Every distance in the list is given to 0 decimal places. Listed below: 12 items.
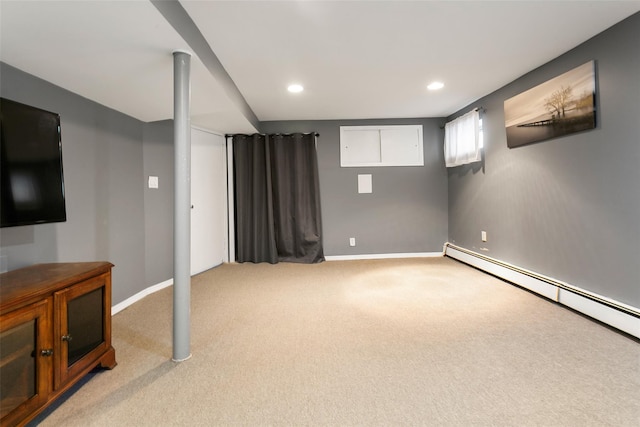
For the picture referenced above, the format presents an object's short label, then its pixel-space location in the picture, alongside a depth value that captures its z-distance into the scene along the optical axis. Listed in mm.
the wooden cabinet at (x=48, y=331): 1135
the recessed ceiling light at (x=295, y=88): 3047
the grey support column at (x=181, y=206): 1707
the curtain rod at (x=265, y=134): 4273
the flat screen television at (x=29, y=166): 1418
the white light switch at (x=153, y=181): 3013
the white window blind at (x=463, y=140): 3652
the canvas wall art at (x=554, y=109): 2258
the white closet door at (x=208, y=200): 3777
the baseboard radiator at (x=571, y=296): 1973
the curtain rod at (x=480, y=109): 3582
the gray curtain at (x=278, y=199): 4305
